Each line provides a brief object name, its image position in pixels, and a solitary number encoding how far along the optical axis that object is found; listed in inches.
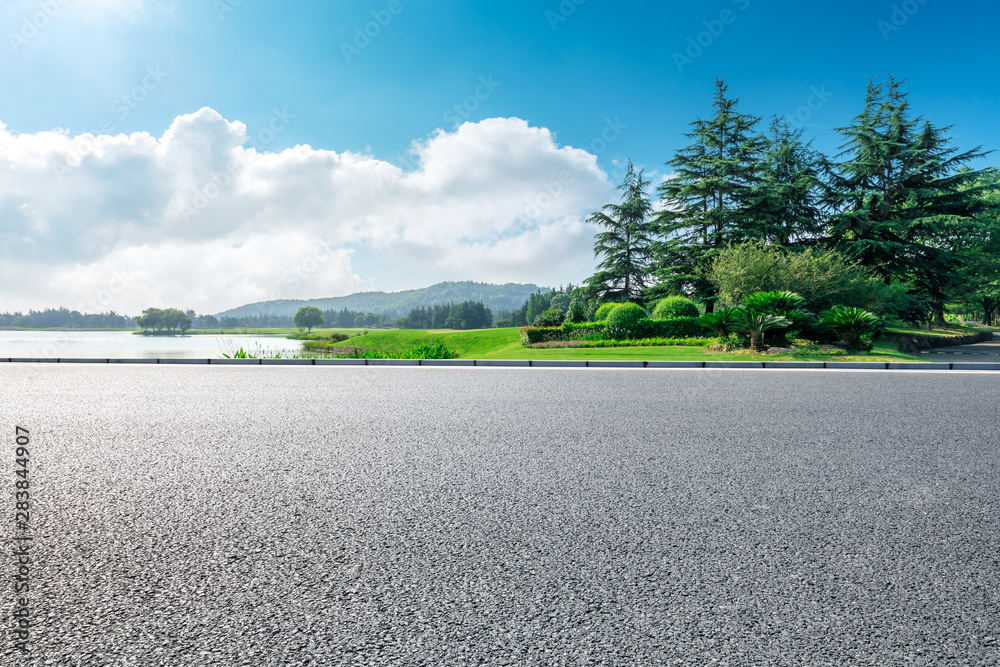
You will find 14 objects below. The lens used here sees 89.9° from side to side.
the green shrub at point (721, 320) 653.9
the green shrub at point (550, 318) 1043.3
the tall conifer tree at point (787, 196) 1077.1
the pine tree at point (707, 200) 1096.2
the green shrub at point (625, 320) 846.5
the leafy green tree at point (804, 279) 767.1
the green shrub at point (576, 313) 1157.7
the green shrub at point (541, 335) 887.1
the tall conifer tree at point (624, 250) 1353.3
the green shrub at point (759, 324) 605.9
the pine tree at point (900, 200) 1064.8
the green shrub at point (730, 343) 633.0
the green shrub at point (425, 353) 629.3
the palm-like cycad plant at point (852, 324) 610.2
